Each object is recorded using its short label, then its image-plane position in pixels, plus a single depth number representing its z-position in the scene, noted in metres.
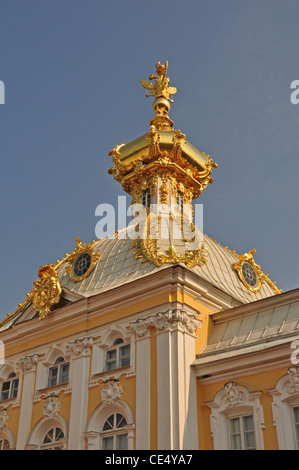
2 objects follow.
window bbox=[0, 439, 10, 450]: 21.40
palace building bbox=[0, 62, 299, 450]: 17.22
